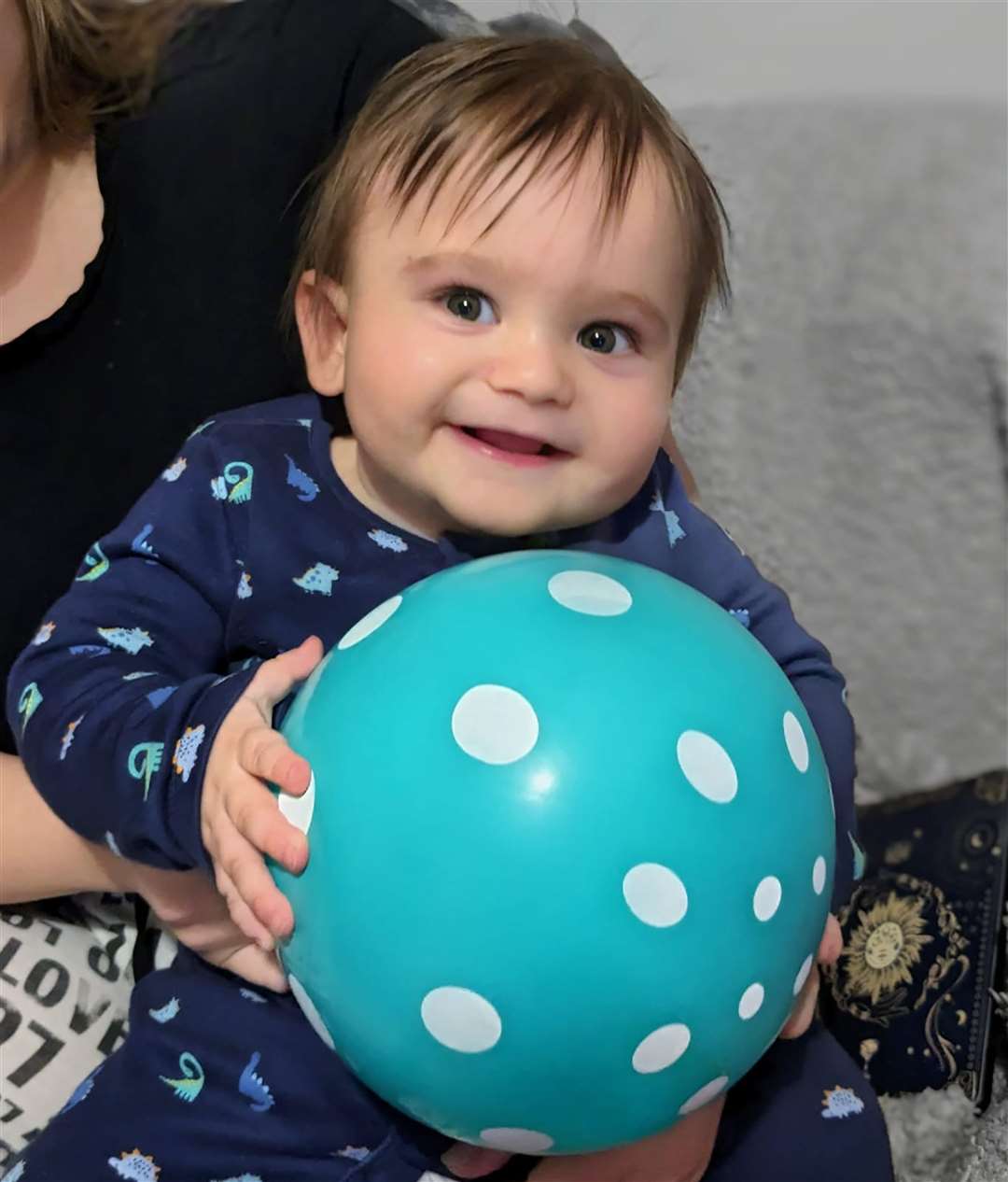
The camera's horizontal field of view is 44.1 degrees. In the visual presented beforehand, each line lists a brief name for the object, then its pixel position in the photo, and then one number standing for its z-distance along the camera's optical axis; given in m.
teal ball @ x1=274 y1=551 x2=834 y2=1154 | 0.65
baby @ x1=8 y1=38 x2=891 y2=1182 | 0.81
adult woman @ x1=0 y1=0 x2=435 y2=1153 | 0.99
